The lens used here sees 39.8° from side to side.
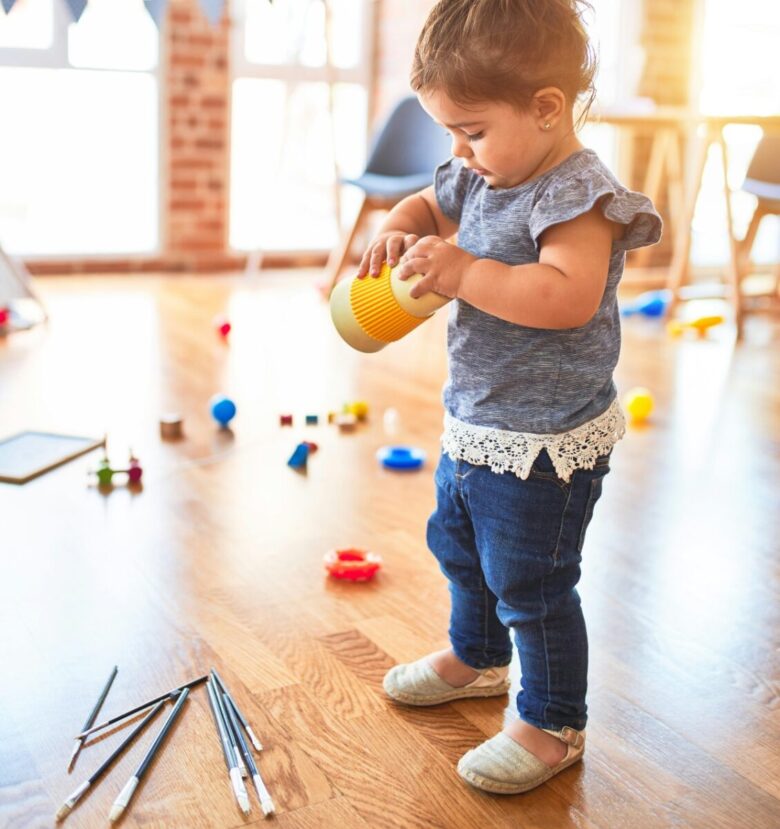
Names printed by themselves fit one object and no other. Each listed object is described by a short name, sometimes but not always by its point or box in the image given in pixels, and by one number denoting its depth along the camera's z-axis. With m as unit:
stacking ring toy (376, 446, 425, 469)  2.19
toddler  1.03
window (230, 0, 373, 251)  4.67
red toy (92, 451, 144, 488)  2.01
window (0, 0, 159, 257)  4.27
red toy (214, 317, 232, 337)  3.28
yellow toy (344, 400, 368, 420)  2.52
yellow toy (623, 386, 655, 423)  2.58
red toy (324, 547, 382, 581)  1.65
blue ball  2.39
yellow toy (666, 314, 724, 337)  3.63
